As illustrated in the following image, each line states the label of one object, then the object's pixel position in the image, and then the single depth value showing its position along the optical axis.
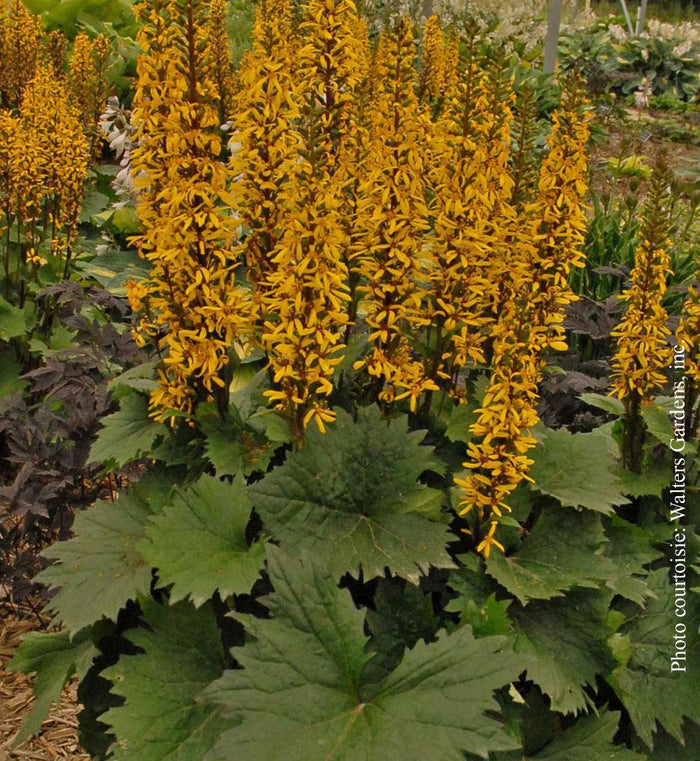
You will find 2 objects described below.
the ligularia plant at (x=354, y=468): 1.89
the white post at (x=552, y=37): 7.10
